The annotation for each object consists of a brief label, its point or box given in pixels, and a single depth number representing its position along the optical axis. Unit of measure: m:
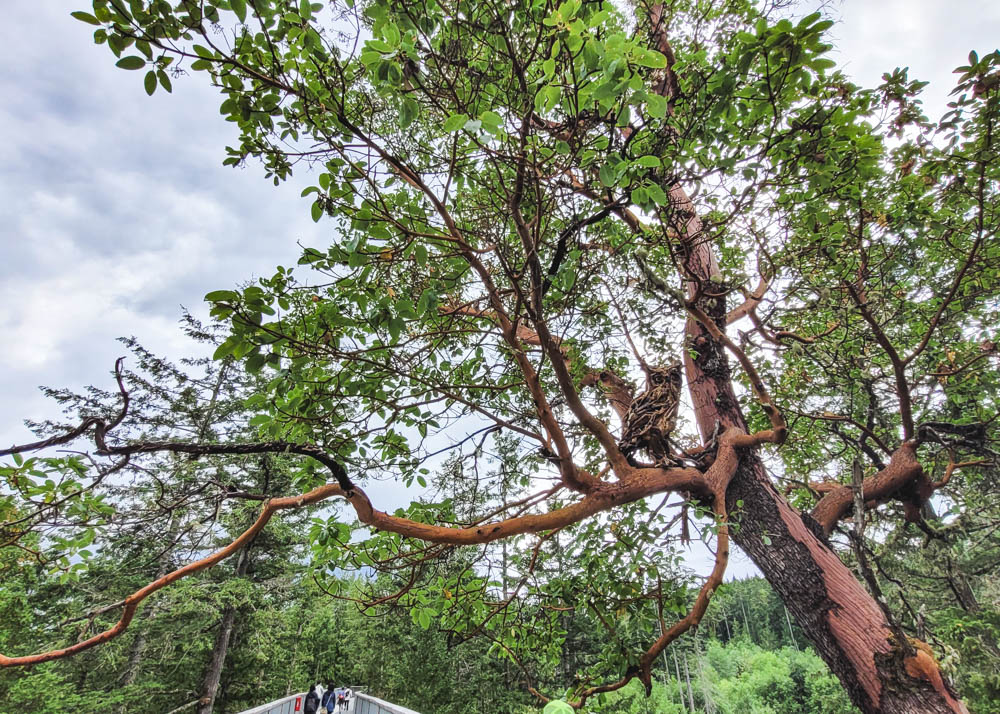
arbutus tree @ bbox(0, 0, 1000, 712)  1.43
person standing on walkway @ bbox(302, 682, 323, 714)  7.81
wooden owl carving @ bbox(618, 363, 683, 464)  3.03
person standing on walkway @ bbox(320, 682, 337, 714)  9.16
